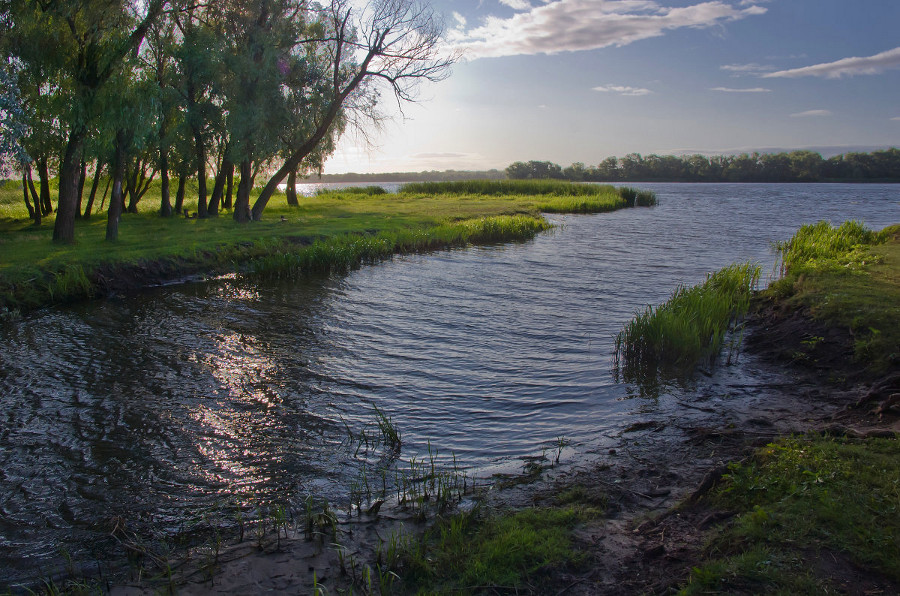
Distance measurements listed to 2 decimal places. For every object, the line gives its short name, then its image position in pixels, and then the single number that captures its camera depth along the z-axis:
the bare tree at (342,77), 26.91
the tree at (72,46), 16.47
